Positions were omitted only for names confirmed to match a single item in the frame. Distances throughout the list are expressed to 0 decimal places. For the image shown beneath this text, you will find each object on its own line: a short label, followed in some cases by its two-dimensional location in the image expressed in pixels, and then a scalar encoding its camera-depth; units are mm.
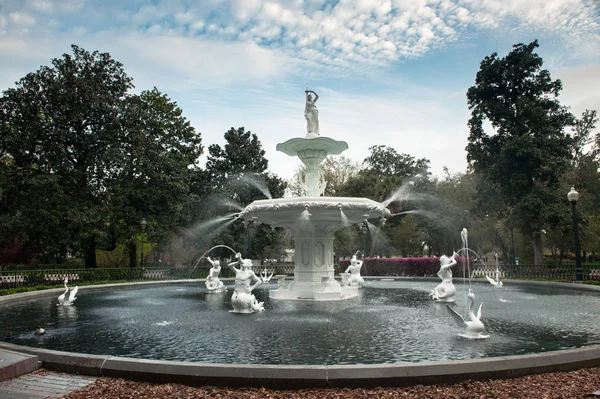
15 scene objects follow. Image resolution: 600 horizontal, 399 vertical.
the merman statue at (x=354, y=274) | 18334
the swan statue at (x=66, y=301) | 13405
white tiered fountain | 13618
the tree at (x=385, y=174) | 40531
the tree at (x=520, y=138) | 29578
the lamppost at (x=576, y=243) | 19219
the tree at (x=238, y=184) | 36594
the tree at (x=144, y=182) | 28453
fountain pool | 7031
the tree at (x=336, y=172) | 49419
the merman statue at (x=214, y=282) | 17903
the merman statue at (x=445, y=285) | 13753
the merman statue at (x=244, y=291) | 11188
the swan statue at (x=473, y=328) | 7777
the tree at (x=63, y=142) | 25266
